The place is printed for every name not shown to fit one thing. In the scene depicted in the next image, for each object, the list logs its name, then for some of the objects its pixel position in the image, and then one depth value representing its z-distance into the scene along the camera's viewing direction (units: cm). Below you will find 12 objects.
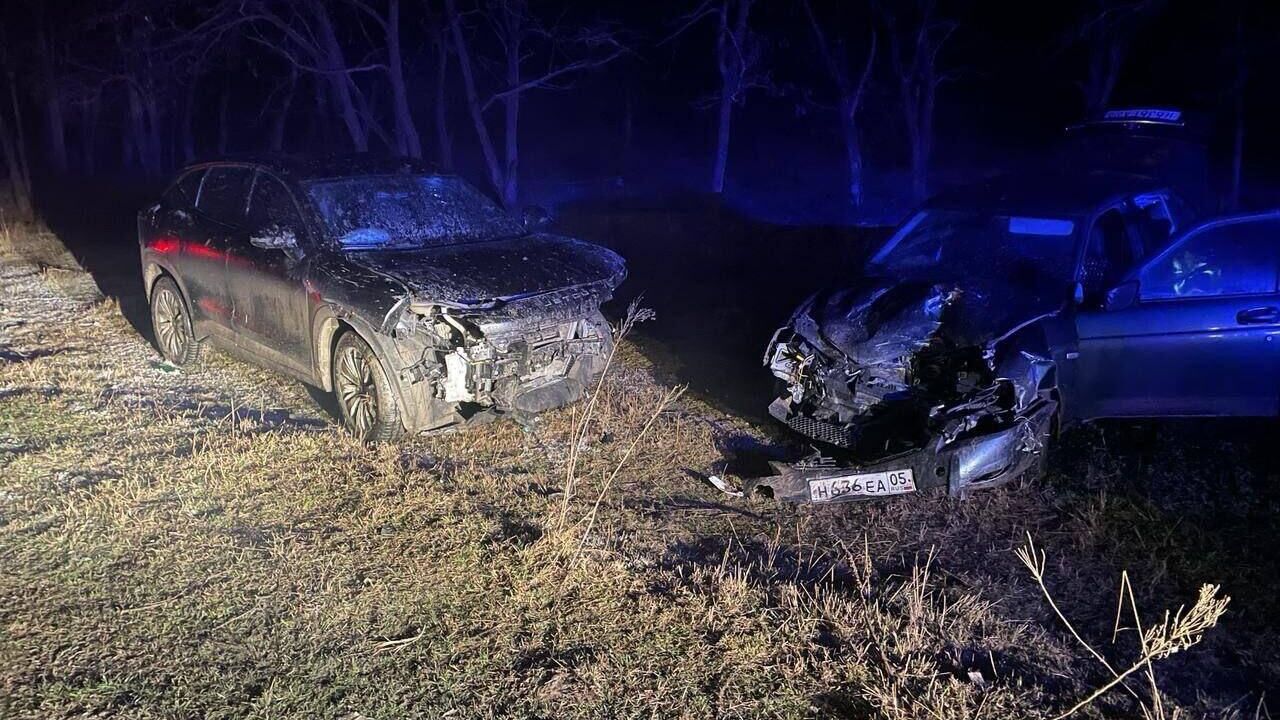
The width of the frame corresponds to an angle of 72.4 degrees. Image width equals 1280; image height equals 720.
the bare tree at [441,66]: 1883
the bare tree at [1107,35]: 1845
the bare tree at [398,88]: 1500
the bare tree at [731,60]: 2162
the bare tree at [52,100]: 1936
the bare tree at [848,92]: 2250
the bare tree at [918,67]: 2152
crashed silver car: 489
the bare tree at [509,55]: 1636
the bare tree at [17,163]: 1459
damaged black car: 529
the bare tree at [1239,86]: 1598
